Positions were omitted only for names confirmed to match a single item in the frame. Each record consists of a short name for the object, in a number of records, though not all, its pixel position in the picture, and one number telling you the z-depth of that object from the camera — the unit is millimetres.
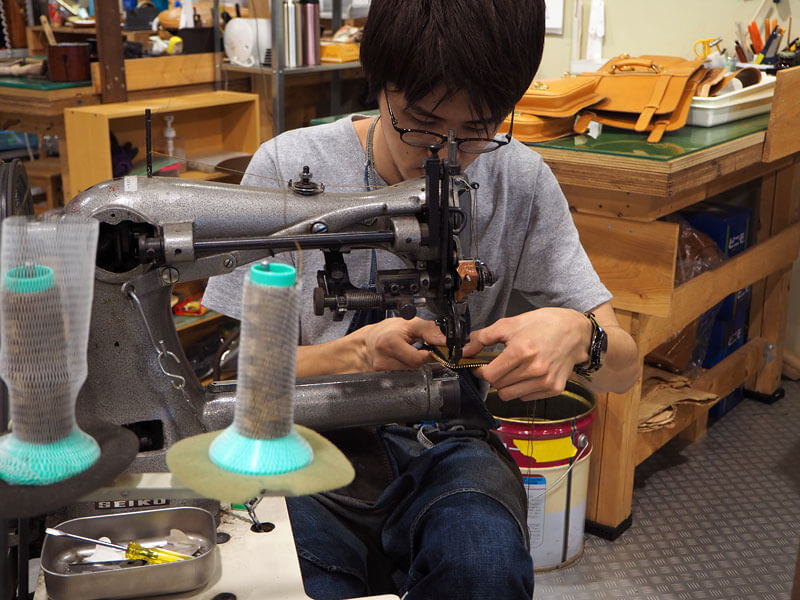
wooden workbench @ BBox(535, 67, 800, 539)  1954
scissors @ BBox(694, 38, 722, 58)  2827
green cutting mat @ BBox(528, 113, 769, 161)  1951
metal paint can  2070
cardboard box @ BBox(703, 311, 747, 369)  2857
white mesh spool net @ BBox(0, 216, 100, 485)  560
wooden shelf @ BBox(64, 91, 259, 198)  2520
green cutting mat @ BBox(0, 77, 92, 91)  2652
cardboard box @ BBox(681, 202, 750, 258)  2531
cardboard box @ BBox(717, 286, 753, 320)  2871
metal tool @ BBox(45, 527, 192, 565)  864
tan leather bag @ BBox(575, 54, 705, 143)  2156
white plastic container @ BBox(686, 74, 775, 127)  2248
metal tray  811
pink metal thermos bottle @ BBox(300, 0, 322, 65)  3145
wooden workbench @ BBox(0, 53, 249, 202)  2646
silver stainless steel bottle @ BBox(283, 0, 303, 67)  3113
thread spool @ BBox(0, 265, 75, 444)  562
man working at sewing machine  1030
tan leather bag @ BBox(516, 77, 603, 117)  2128
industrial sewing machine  889
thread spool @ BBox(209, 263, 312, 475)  577
